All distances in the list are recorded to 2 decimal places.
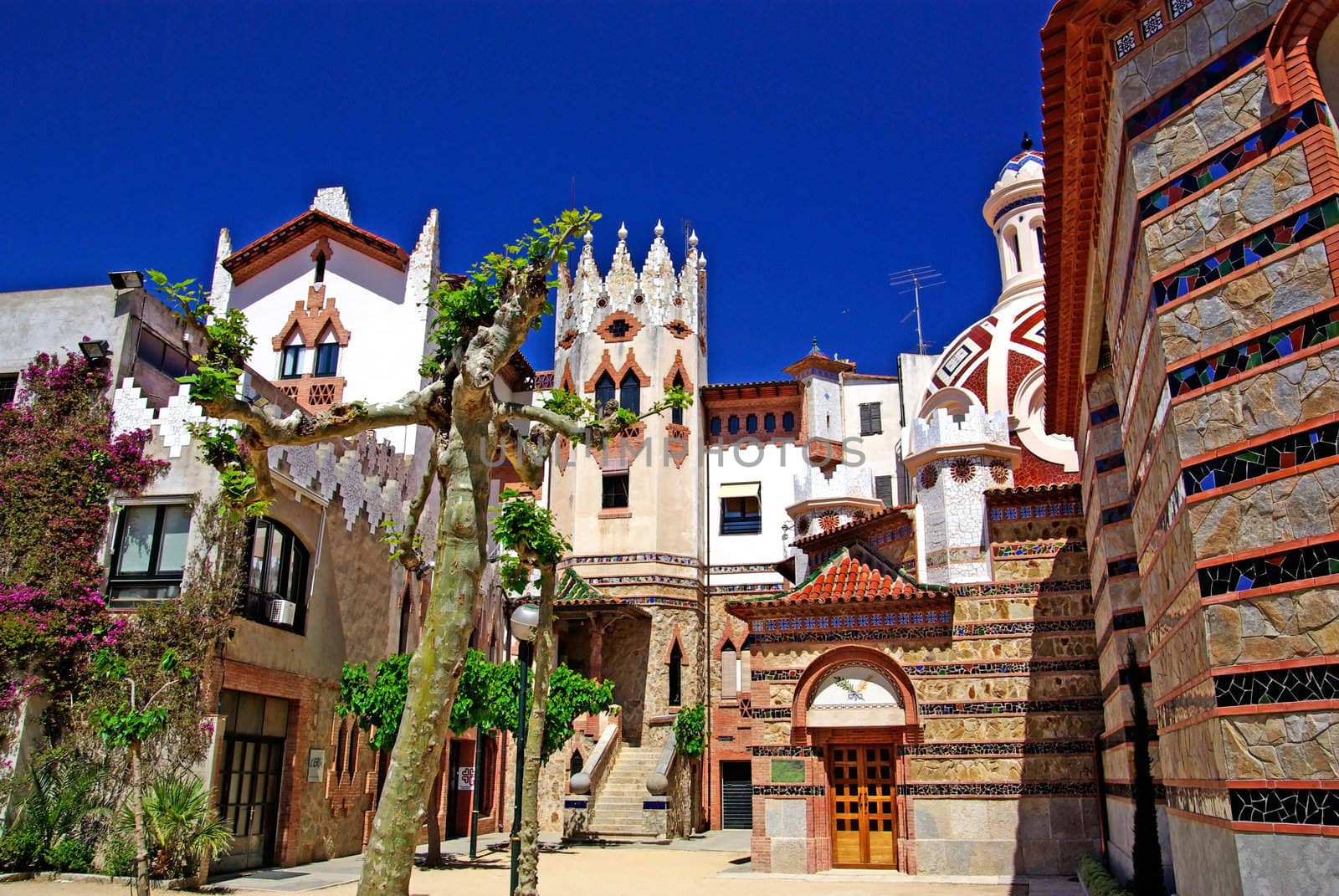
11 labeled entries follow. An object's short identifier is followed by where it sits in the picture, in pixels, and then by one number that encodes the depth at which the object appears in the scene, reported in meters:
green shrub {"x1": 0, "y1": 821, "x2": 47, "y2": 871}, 14.45
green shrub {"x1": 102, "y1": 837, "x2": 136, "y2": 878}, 14.35
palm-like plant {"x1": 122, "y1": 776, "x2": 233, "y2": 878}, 14.09
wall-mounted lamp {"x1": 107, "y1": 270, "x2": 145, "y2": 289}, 17.42
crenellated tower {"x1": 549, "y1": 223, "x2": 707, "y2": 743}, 30.61
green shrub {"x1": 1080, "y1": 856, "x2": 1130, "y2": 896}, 9.80
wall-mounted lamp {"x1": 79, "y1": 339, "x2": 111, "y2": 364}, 17.20
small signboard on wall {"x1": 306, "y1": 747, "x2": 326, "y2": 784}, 18.61
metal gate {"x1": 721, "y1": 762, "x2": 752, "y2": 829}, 29.97
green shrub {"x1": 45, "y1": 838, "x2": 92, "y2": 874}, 14.60
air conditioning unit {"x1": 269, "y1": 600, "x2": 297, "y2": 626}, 17.67
